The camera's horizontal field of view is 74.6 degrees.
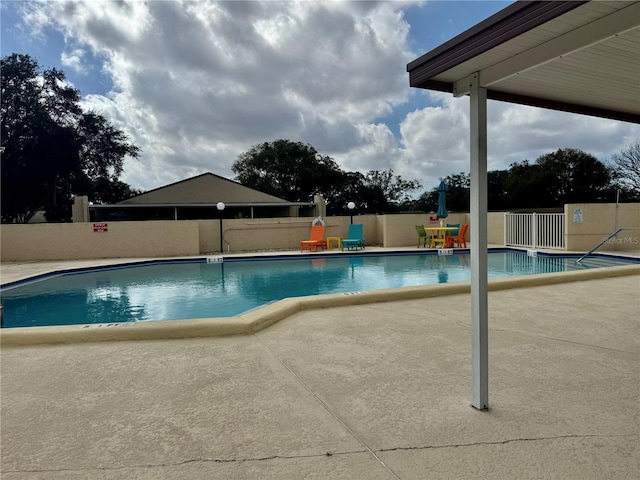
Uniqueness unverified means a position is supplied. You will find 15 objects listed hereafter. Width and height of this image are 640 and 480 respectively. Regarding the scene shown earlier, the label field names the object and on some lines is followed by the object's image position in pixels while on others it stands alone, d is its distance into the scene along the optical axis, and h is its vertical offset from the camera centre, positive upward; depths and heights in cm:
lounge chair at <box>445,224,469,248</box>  1417 -50
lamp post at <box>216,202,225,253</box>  1451 +81
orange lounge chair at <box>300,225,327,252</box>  1456 -42
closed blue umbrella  1414 +76
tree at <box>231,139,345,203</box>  3372 +455
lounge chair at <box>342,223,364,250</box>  1451 -44
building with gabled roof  2072 +137
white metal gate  1314 -26
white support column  205 -11
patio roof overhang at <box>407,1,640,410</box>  162 +78
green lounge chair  1449 -32
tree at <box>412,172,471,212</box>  3622 +248
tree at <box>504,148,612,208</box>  3095 +307
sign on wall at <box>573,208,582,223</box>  1249 +21
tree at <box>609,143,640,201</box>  2450 +323
